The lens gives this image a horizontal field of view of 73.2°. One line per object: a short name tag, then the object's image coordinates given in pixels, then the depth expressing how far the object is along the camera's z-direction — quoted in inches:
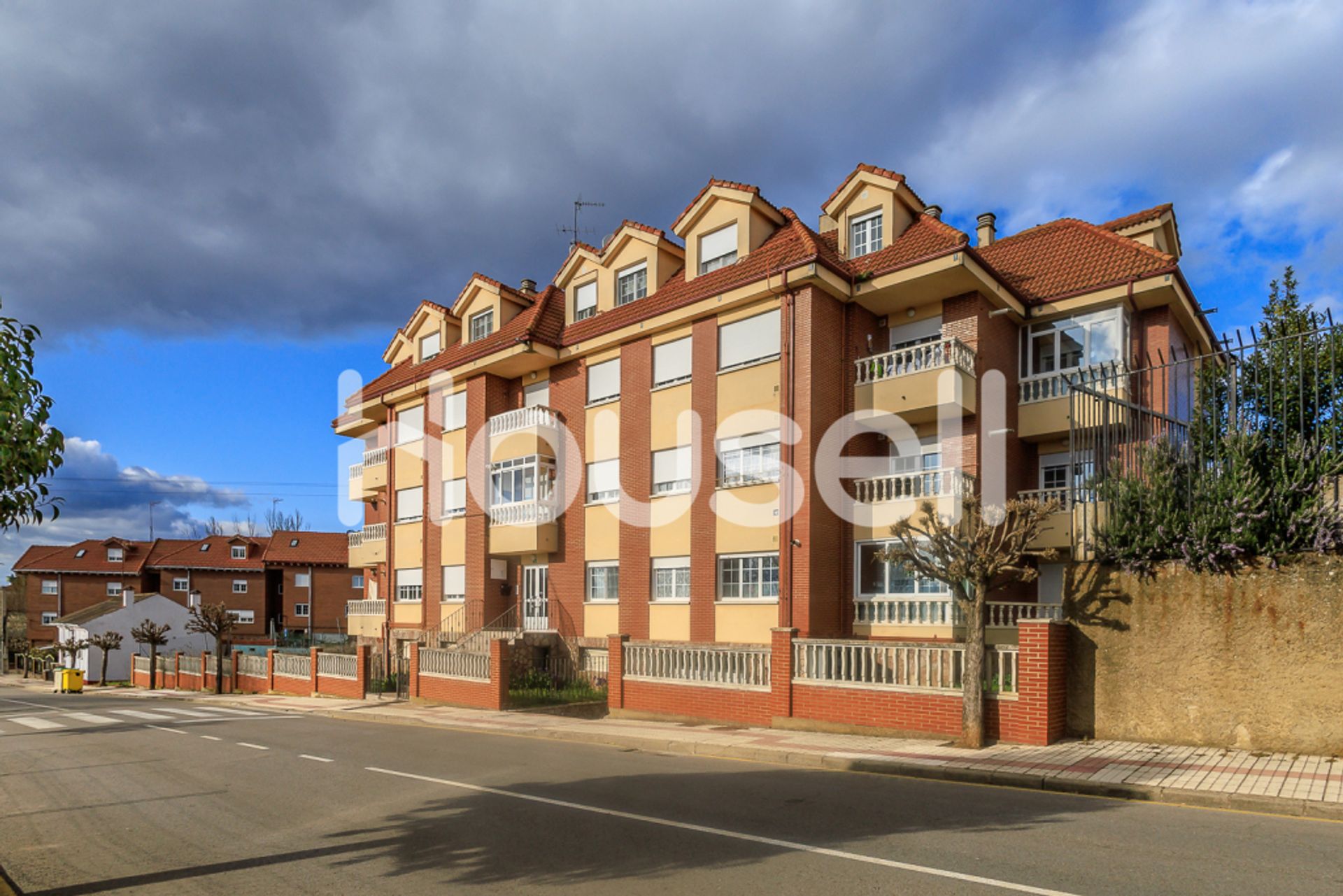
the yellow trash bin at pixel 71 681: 1686.8
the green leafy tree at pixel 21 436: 232.5
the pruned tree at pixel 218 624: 1280.8
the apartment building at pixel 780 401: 778.8
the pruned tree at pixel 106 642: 1820.4
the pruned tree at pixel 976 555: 482.0
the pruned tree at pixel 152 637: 1547.7
